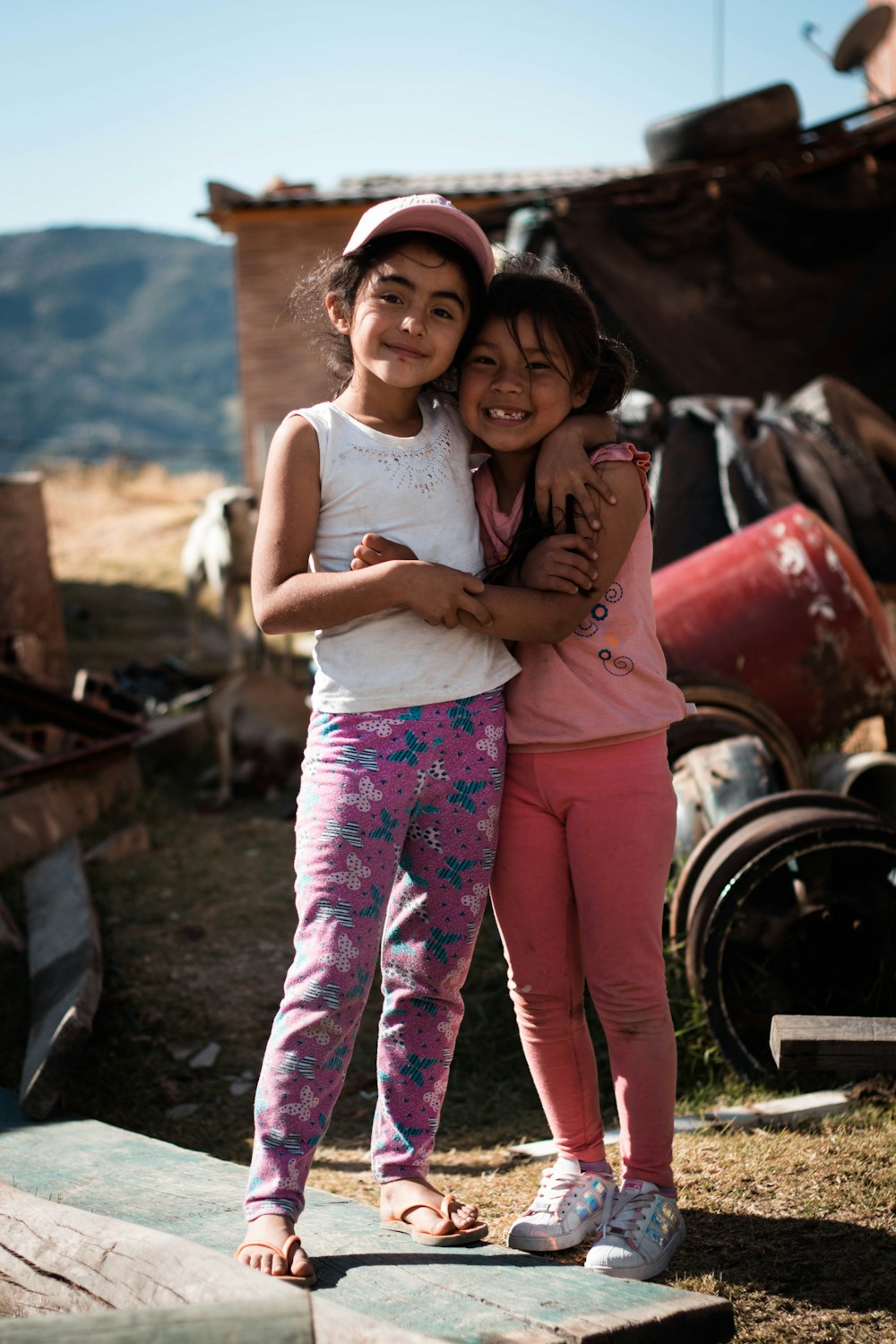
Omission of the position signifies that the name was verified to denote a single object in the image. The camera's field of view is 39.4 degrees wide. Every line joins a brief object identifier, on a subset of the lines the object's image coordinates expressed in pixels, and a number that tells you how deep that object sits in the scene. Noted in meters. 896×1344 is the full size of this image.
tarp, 9.04
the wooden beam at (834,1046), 2.15
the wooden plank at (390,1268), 1.84
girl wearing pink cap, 2.14
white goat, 9.50
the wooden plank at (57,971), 3.25
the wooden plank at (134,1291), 1.39
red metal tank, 4.91
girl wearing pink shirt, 2.25
